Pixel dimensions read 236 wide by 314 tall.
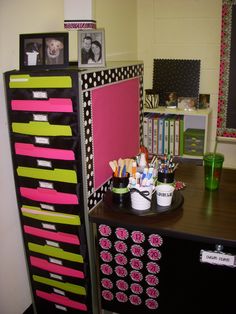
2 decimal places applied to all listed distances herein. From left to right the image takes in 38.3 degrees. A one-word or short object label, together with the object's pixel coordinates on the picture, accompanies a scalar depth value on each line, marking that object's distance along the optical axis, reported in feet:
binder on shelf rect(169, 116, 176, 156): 8.89
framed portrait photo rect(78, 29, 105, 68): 4.70
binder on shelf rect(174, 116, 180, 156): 8.86
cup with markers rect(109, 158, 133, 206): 4.63
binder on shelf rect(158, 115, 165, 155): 9.00
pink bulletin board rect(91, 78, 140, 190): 4.80
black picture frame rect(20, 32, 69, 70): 4.56
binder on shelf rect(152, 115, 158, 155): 9.04
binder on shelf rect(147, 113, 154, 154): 9.07
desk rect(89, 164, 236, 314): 4.18
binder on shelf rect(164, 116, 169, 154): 8.95
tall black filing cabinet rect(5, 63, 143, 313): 4.38
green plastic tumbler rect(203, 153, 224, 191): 5.04
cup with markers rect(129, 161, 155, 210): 4.47
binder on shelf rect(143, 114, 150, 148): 9.15
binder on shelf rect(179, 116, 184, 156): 8.84
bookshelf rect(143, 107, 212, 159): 8.88
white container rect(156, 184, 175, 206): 4.54
